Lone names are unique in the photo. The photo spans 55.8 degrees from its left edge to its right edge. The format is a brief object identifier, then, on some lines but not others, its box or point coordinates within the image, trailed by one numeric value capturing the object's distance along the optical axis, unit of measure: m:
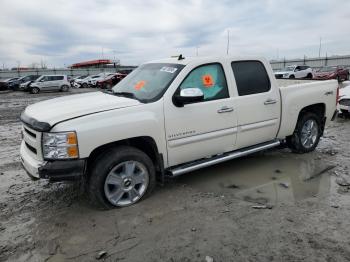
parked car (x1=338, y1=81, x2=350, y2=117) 9.71
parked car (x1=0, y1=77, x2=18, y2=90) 31.23
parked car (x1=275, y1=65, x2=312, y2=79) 30.47
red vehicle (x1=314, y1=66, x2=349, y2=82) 28.14
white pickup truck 3.63
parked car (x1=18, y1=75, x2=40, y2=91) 28.49
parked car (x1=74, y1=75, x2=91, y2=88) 34.81
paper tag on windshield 4.50
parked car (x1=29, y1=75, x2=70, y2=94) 27.55
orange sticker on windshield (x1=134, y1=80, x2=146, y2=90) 4.66
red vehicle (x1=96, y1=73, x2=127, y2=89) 30.96
